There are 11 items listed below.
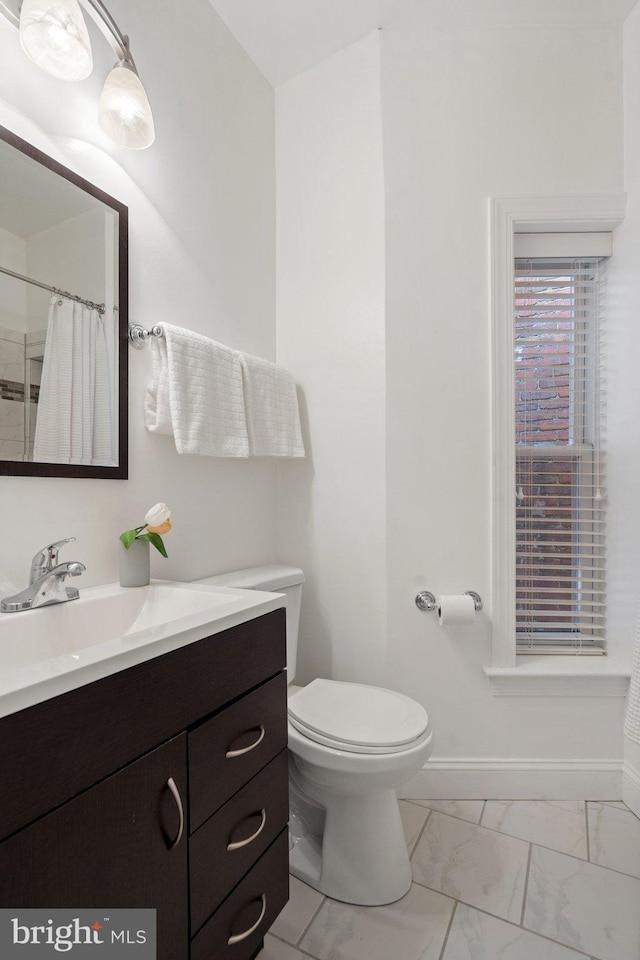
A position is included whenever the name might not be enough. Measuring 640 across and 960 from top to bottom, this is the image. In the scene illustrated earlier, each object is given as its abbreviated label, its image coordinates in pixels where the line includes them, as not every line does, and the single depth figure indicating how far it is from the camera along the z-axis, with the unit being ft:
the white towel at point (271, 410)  5.51
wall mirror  3.50
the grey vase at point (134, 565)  4.10
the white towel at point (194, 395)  4.47
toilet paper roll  5.63
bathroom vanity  2.05
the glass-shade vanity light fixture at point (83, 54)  3.32
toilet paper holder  5.87
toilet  4.19
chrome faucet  3.29
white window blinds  6.36
